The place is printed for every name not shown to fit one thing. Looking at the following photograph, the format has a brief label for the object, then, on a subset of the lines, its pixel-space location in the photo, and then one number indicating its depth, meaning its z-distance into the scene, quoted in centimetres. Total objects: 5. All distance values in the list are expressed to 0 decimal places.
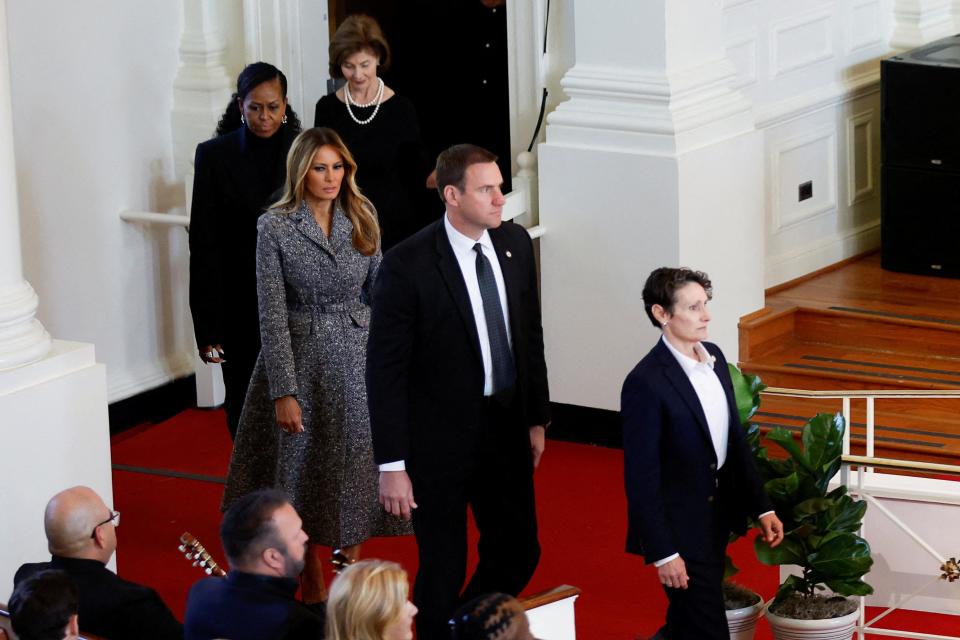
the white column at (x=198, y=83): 1570
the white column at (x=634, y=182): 1394
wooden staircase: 1378
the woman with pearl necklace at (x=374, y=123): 1320
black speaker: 1641
